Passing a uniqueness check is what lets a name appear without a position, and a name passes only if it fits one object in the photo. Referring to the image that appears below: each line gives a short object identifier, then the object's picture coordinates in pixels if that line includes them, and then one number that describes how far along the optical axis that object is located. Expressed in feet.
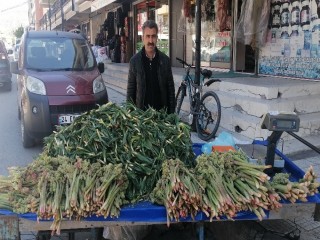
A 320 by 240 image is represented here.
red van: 21.12
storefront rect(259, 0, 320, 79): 26.30
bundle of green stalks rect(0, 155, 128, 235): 7.60
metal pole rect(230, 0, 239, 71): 34.86
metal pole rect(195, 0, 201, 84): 24.25
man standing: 14.19
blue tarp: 7.89
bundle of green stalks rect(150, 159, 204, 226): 7.70
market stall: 7.72
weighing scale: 9.39
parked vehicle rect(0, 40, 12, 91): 50.52
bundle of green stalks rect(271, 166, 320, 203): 8.18
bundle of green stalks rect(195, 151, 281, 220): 7.75
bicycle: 22.17
